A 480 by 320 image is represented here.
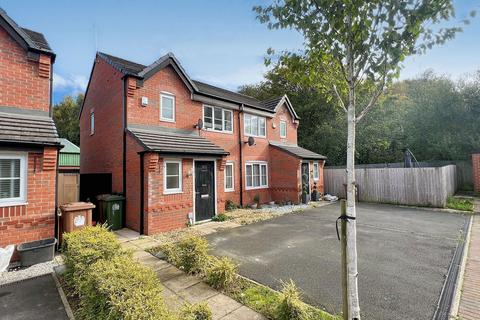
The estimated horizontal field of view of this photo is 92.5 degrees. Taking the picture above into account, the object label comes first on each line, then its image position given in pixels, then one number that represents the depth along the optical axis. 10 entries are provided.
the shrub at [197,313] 3.12
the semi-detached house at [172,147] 8.98
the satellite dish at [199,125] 11.84
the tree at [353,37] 2.83
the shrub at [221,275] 4.59
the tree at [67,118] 31.77
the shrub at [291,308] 3.33
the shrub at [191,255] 5.29
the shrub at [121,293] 2.86
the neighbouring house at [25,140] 6.03
